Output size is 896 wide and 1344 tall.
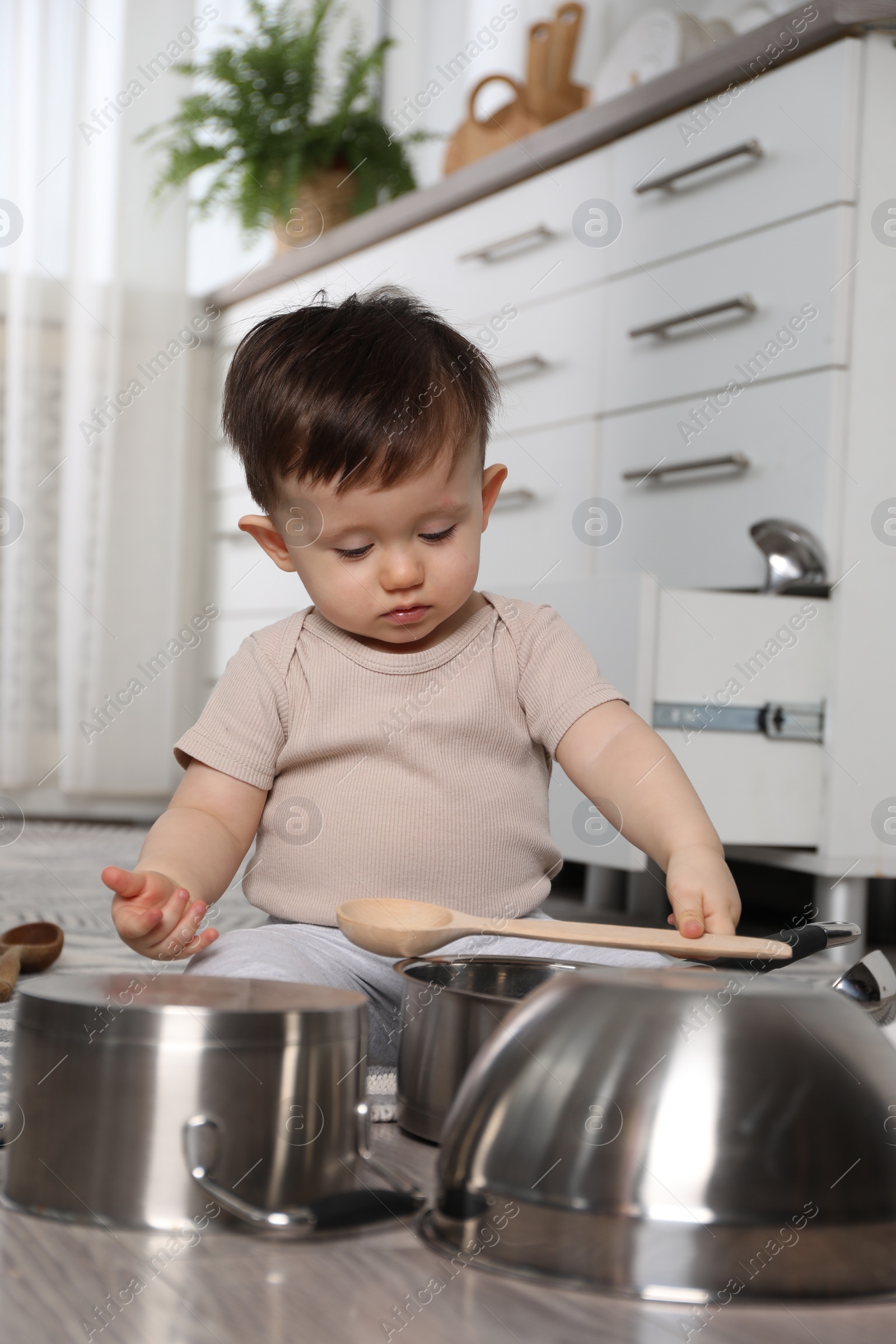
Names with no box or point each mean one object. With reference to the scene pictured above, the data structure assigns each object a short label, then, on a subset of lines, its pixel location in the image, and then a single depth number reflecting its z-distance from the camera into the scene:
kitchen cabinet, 1.30
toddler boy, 0.76
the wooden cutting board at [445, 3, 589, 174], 1.97
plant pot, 2.50
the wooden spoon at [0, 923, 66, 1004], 0.90
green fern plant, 2.51
